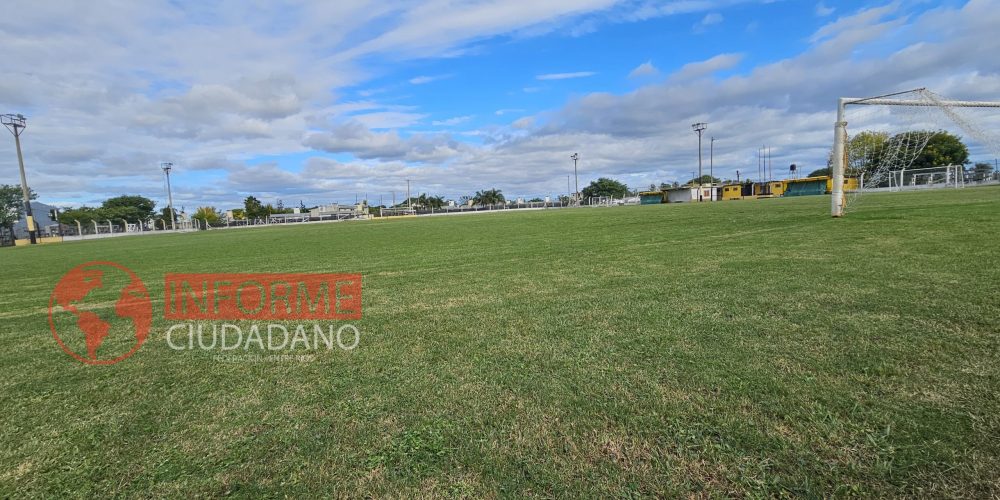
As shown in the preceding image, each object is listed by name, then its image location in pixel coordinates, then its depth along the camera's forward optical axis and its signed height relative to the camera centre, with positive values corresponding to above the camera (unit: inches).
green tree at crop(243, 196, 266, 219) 4124.0 +186.6
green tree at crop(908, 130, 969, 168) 1936.5 +142.4
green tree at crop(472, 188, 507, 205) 4594.0 +161.0
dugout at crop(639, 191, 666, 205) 2984.3 +35.3
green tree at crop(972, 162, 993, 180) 1367.9 +32.3
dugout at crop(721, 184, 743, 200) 2500.0 +32.8
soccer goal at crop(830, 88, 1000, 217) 483.5 +50.9
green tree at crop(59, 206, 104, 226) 3294.8 +187.1
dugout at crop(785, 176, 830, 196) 2178.5 +32.9
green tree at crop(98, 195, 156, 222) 3442.4 +227.5
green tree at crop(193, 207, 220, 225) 3849.9 +153.7
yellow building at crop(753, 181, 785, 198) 2315.5 +33.2
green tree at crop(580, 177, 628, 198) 4525.6 +182.4
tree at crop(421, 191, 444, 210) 4402.1 +150.4
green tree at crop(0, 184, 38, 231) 2728.8 +254.3
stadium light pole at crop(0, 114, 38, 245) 1498.5 +256.5
